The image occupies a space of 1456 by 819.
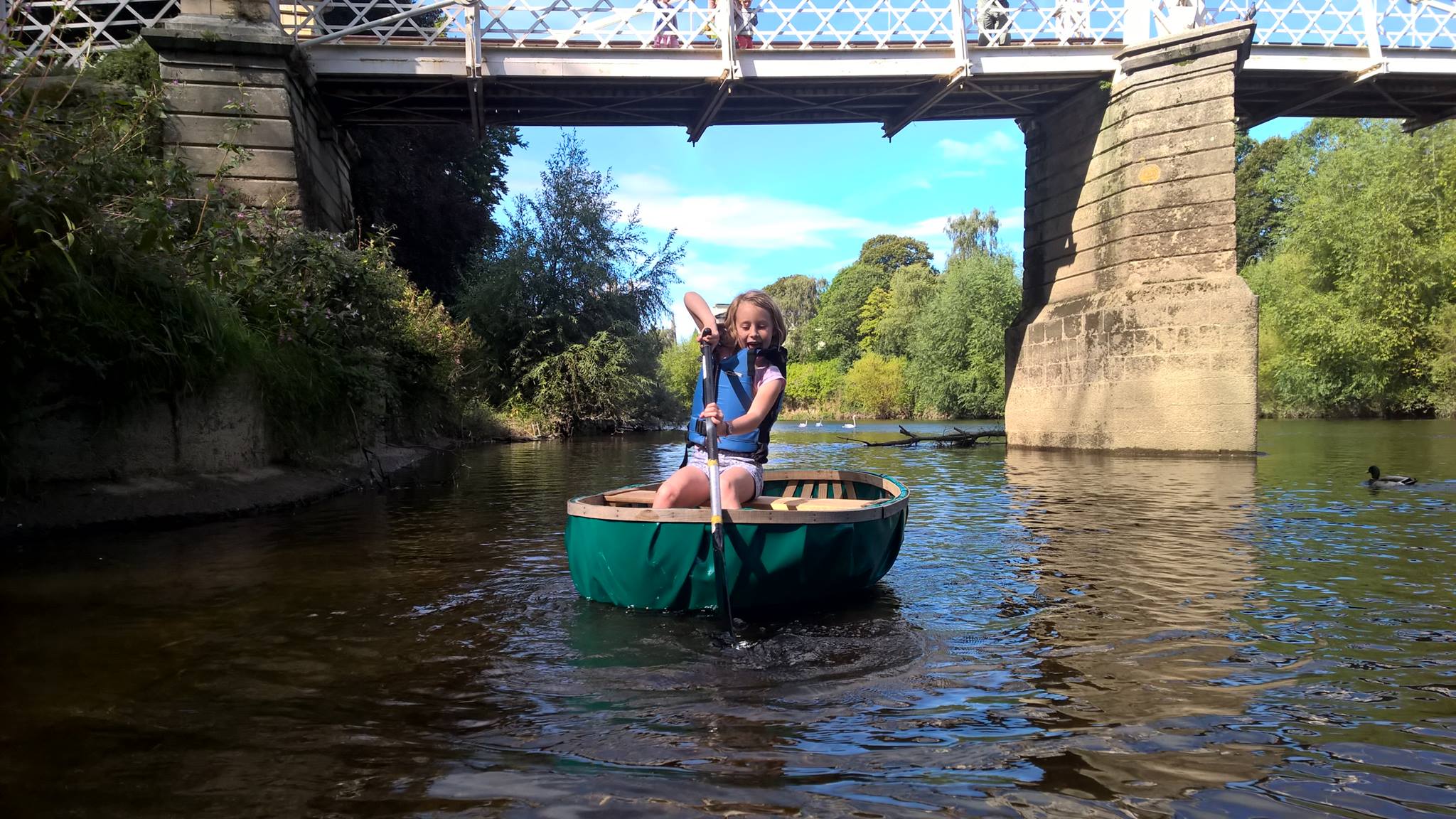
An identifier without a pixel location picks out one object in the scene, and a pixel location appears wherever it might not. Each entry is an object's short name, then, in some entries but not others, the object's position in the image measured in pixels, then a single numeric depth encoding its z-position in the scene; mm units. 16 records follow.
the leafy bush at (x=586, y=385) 26156
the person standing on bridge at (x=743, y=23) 15227
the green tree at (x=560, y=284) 26297
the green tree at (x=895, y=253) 67062
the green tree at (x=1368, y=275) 28672
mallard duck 9625
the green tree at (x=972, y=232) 52719
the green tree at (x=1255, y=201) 46344
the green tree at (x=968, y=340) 42438
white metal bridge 14703
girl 4723
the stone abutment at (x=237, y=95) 12812
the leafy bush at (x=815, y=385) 62406
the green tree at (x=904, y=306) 56281
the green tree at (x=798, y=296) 79375
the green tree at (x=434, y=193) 21766
